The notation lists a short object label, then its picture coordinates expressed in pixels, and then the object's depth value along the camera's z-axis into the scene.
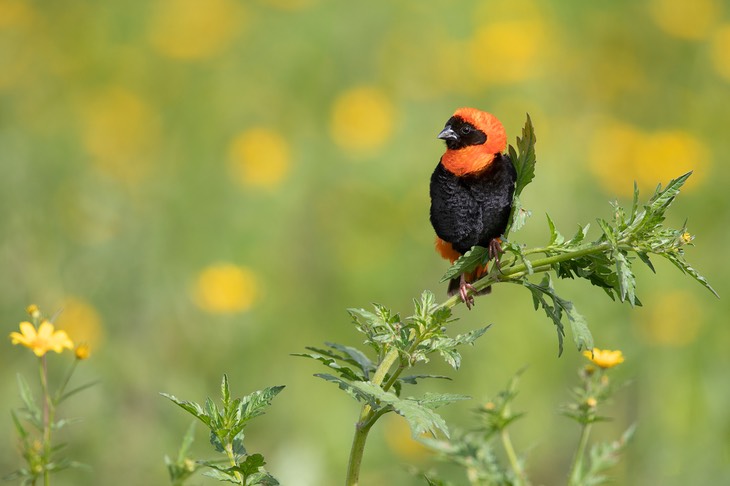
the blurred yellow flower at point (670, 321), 8.64
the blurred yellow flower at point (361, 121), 11.92
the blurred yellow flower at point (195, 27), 14.42
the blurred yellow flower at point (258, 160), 11.53
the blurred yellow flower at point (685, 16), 13.28
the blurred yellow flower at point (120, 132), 12.40
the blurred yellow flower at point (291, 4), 14.55
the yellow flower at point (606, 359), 4.21
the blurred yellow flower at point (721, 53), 12.18
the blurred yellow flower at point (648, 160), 11.00
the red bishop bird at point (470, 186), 4.88
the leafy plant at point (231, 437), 3.35
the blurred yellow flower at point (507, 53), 12.49
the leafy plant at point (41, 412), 3.57
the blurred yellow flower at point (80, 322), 8.50
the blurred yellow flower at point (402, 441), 8.20
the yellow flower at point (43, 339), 3.75
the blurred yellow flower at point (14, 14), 14.33
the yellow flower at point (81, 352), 3.84
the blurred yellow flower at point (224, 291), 9.33
